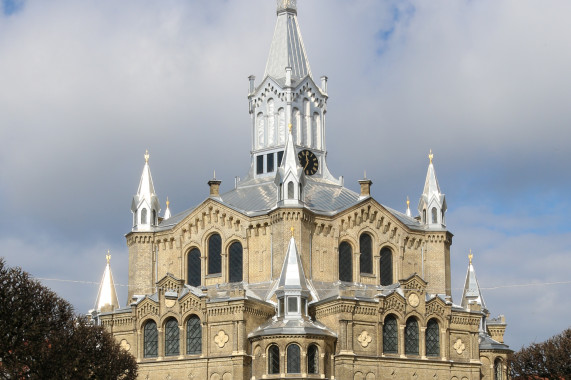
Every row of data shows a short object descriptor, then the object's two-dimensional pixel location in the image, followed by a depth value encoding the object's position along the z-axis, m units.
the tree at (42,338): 67.50
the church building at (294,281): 83.56
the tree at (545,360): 83.31
